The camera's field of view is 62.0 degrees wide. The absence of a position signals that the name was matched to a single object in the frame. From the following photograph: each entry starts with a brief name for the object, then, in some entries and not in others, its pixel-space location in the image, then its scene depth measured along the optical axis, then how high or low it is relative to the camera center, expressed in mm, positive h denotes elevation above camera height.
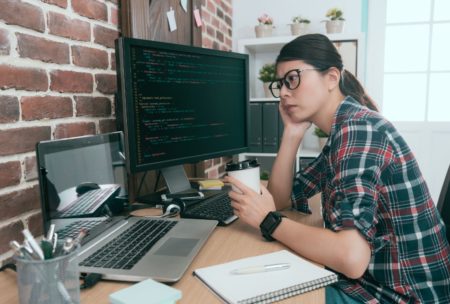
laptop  761 -293
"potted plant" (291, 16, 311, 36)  2584 +549
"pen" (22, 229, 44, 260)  558 -204
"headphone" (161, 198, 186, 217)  1147 -309
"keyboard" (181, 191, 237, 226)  1082 -314
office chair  1091 -292
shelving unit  2449 +346
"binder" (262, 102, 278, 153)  2402 -138
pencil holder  552 -256
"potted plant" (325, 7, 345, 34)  2506 +552
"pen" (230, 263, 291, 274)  737 -322
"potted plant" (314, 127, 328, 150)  2564 -212
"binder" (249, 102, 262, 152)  2434 -139
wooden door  1338 +357
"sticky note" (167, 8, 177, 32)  1692 +396
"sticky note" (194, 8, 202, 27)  1989 +475
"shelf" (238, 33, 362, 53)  2434 +431
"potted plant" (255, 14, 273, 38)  2652 +559
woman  830 -253
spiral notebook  657 -328
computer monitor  1066 +8
